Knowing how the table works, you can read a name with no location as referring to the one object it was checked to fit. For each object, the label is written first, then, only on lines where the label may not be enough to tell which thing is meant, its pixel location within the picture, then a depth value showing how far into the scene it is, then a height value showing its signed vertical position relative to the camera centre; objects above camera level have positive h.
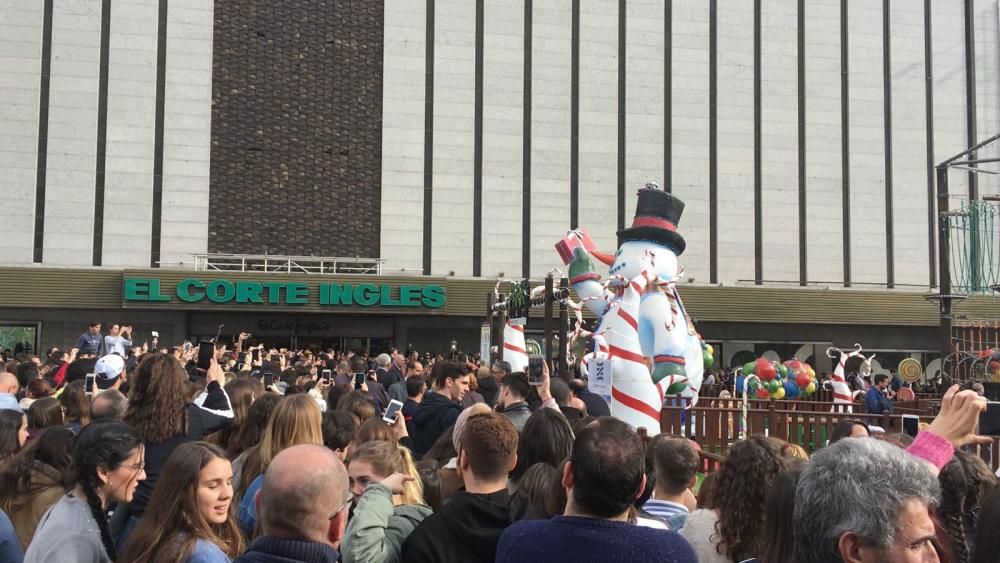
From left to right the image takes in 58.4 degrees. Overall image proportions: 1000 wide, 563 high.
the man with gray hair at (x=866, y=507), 2.27 -0.48
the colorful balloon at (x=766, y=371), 21.38 -1.22
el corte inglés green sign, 30.55 +0.78
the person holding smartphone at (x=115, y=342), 17.01 -0.56
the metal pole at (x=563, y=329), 14.77 -0.19
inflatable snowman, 13.06 +0.08
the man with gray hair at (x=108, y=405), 5.91 -0.61
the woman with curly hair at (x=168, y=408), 5.54 -0.58
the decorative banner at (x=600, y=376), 12.45 -0.81
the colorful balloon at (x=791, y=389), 22.38 -1.72
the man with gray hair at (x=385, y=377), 12.81 -0.87
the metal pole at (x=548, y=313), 16.47 +0.10
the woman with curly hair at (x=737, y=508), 3.84 -0.82
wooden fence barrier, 12.49 -1.56
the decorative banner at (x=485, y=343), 21.59 -0.63
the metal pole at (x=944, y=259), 18.41 +1.34
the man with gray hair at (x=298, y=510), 2.86 -0.63
